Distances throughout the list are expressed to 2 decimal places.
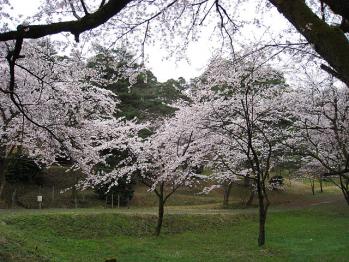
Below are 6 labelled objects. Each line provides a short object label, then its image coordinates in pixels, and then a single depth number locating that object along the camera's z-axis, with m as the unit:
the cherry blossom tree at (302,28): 2.97
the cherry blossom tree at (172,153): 15.83
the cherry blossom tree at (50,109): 9.41
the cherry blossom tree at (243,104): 12.41
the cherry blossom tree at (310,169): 24.91
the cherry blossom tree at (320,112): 11.48
